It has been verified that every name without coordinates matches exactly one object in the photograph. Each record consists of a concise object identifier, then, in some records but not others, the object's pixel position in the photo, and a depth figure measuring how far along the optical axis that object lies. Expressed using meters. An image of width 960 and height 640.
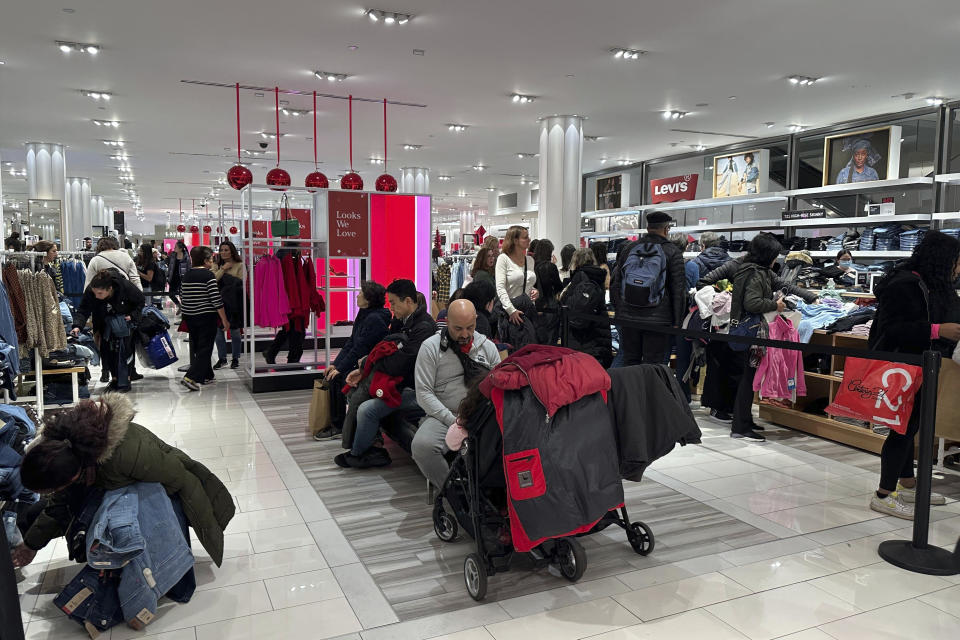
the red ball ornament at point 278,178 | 8.17
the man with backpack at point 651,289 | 5.10
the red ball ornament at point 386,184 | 8.69
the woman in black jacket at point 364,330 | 5.18
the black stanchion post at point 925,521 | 3.19
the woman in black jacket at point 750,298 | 5.46
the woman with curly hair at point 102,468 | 2.62
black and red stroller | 2.72
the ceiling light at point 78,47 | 7.30
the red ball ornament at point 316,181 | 8.60
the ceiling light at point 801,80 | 8.30
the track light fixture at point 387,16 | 6.21
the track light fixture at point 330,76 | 8.38
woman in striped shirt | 7.59
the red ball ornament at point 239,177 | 8.23
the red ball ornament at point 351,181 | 8.70
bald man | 3.77
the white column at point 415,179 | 17.83
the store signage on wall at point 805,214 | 10.94
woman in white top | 6.23
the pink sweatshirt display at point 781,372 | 5.55
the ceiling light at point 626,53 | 7.32
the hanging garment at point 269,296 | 7.47
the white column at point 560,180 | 10.51
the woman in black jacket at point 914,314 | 3.81
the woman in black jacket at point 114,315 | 7.02
